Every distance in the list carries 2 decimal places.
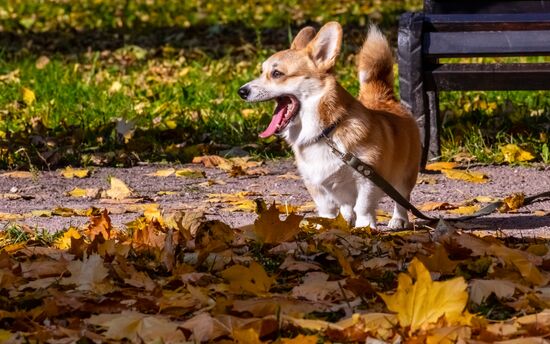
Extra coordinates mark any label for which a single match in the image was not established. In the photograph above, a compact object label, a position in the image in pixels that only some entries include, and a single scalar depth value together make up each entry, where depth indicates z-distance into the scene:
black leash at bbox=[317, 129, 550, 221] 10.24
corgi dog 10.43
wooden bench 13.34
